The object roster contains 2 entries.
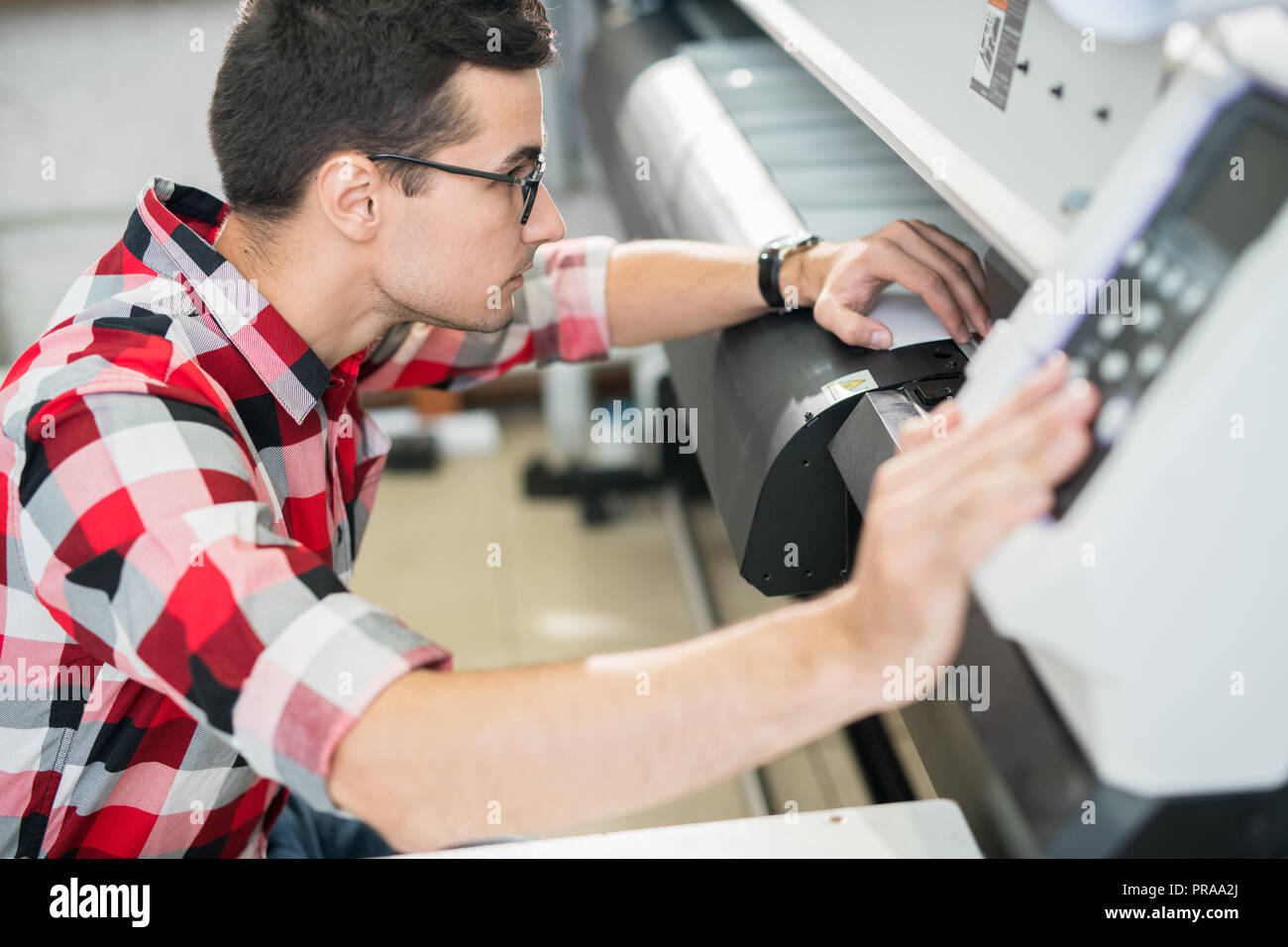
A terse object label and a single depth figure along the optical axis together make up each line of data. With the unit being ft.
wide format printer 1.66
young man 1.98
